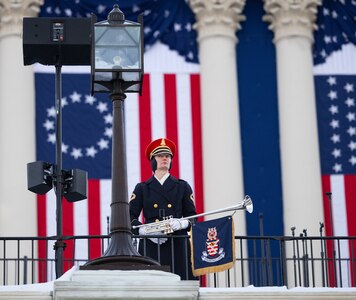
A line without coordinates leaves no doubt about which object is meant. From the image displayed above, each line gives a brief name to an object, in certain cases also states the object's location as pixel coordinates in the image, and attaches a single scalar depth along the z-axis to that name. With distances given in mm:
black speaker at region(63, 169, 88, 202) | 17875
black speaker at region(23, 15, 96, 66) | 17547
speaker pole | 17734
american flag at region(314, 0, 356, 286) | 24609
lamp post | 15766
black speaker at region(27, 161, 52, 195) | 17625
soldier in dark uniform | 18578
